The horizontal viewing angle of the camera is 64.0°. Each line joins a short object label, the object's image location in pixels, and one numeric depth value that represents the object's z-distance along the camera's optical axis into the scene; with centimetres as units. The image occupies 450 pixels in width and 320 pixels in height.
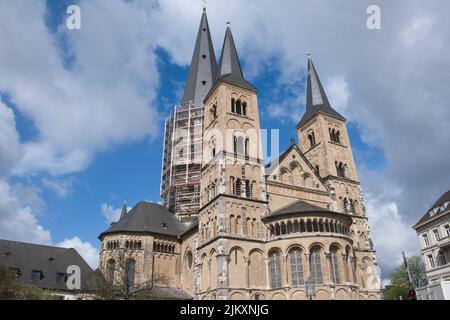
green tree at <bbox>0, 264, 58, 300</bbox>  2212
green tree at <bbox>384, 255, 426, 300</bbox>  5819
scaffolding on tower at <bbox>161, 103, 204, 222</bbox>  5288
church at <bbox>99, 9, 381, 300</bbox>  3145
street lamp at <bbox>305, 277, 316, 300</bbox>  2320
